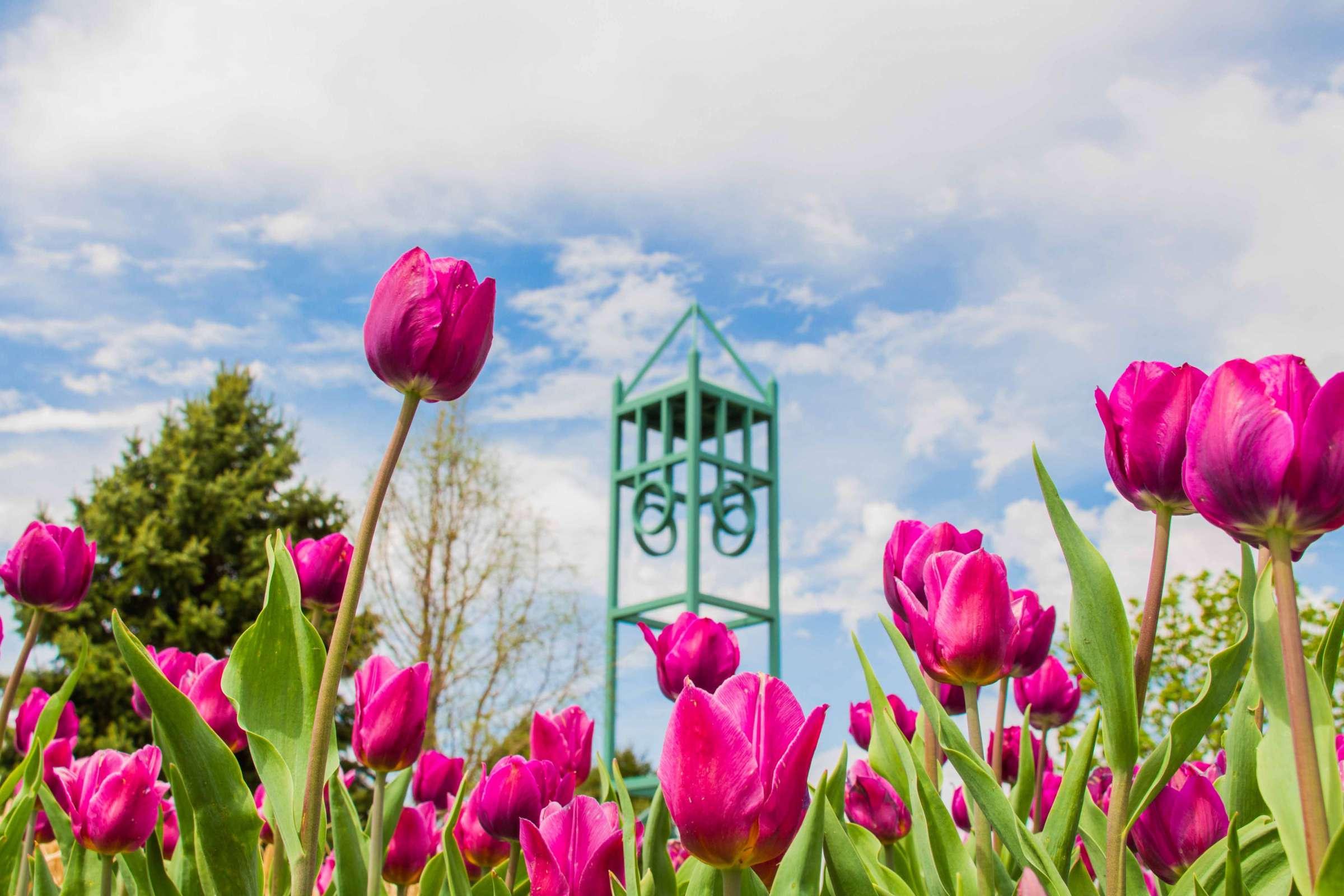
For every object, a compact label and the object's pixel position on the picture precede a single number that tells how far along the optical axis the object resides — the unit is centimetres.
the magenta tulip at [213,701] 163
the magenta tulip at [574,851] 99
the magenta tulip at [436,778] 216
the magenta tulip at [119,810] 161
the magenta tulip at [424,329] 123
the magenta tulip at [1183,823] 122
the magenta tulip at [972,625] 118
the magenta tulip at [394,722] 147
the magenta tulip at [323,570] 182
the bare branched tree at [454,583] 1358
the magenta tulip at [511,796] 151
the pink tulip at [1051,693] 208
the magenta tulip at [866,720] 198
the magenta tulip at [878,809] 162
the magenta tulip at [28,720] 254
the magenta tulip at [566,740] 176
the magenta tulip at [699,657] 163
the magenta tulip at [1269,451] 85
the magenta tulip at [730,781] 86
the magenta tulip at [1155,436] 105
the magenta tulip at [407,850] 191
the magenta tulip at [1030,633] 147
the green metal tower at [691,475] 1105
